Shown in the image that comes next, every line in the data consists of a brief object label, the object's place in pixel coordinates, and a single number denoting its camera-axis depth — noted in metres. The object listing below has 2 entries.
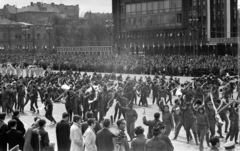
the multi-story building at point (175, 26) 67.50
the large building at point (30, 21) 101.38
